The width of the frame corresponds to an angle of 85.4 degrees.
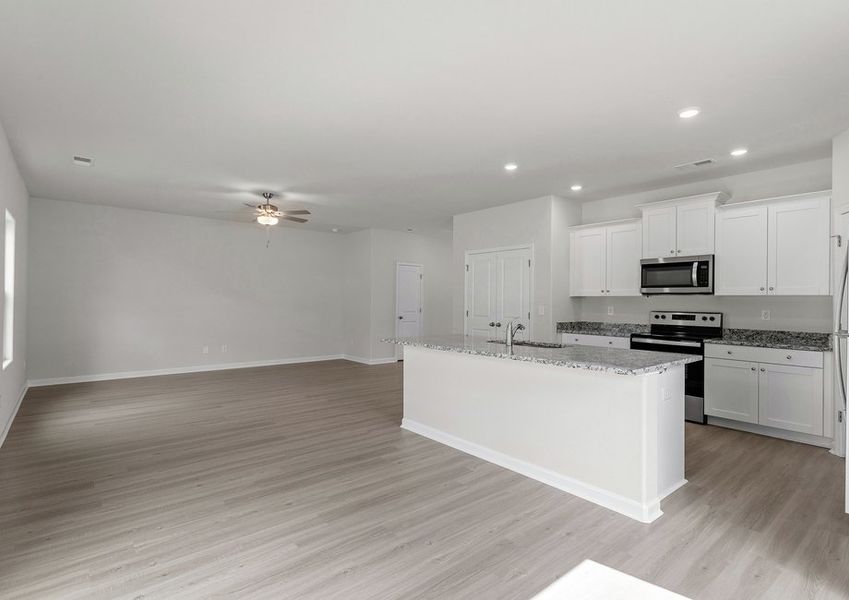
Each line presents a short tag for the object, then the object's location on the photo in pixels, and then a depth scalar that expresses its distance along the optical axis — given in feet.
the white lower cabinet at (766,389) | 13.16
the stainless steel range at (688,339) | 15.56
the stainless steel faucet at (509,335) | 11.83
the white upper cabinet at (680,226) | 15.65
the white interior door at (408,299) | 30.19
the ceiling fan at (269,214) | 18.70
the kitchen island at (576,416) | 9.09
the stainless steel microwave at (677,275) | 15.56
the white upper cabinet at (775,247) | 13.41
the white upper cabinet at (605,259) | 17.83
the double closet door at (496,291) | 20.11
